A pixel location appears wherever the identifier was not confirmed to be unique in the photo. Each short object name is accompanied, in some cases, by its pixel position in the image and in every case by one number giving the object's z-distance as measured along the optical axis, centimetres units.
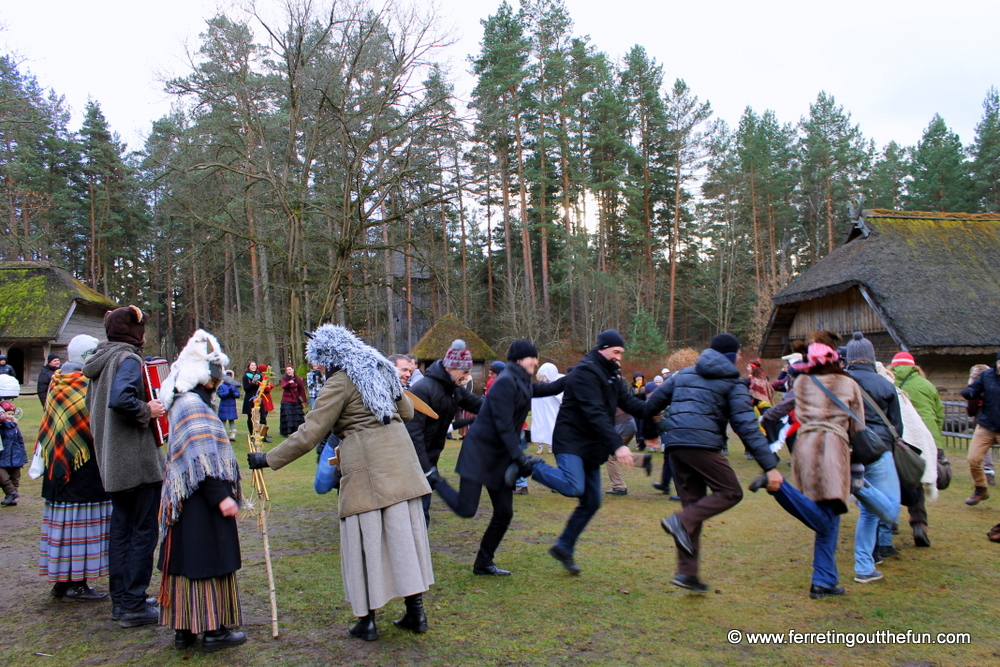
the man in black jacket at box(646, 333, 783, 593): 479
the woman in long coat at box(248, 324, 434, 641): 397
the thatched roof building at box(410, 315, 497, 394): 2348
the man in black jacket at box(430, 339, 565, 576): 509
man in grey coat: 430
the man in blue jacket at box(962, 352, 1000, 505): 807
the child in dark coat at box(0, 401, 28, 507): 804
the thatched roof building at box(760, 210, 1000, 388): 1806
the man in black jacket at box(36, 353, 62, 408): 1122
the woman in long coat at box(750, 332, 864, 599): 468
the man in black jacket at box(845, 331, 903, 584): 498
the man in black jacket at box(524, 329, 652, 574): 526
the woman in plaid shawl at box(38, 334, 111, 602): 467
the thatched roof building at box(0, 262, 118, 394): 2886
